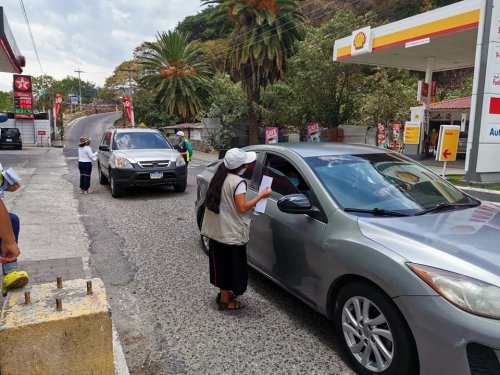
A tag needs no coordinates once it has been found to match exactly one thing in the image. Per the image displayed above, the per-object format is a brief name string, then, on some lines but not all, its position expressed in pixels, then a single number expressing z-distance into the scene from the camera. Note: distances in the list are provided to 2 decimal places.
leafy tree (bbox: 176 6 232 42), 59.00
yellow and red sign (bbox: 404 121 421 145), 16.61
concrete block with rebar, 2.32
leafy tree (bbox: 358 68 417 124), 22.47
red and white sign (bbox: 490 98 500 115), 9.94
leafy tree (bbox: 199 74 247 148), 26.12
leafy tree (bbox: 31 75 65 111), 46.88
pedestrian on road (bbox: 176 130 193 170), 11.77
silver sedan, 2.29
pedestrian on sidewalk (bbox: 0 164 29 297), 2.85
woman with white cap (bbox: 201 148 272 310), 3.63
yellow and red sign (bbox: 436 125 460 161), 9.84
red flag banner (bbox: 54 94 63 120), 37.16
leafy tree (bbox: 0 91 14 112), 51.59
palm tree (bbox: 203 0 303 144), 24.28
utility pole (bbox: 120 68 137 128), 51.41
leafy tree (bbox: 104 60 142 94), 59.12
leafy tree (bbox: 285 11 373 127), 22.28
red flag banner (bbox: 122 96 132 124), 38.97
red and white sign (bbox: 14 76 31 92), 32.78
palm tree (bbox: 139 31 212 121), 39.44
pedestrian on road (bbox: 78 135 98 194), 10.02
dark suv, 27.82
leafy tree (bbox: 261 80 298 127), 24.44
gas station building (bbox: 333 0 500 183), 9.90
